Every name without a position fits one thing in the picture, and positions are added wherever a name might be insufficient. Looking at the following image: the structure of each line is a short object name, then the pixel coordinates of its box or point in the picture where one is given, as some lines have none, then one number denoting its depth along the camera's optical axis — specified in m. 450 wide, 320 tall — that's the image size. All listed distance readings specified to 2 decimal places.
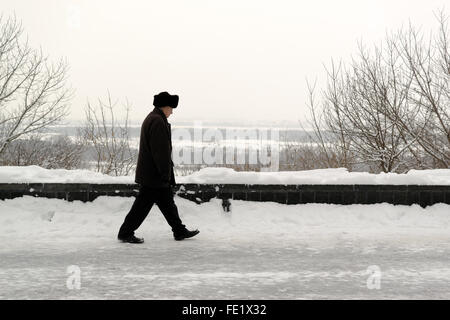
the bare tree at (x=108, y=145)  22.81
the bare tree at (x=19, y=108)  21.72
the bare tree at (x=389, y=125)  17.05
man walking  6.68
